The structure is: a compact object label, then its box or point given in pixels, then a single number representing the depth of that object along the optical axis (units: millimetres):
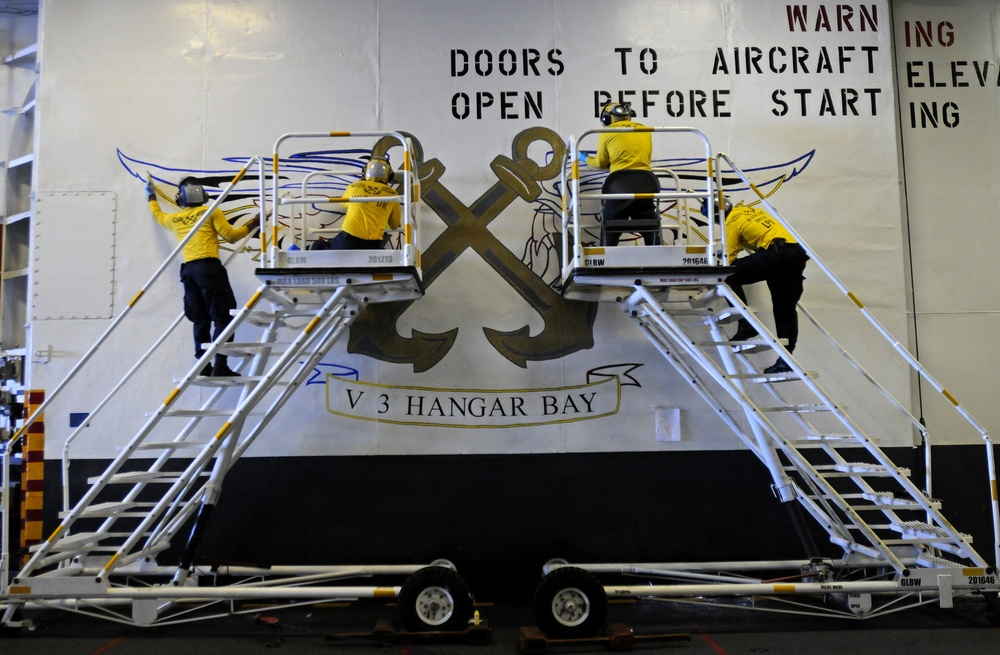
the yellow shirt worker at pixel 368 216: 6461
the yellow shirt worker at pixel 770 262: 6582
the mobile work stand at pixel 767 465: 5945
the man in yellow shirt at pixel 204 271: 6711
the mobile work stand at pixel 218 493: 5852
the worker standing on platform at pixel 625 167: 6566
